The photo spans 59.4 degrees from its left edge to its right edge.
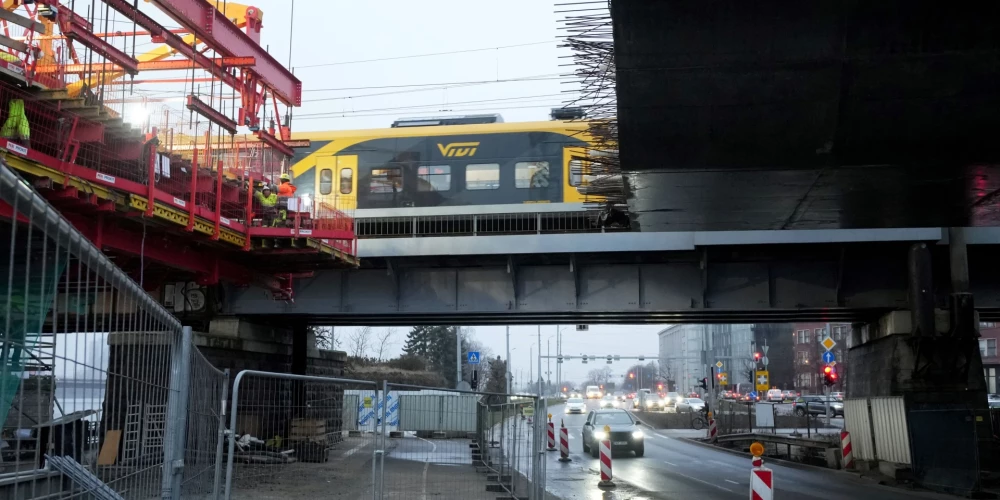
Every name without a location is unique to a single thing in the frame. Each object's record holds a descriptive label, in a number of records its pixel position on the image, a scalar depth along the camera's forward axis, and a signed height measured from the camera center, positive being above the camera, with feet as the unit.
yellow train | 82.17 +19.39
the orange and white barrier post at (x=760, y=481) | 35.76 -4.32
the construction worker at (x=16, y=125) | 46.37 +13.02
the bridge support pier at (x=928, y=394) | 60.95 -1.56
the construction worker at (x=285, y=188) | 73.61 +15.52
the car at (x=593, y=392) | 320.15 -6.71
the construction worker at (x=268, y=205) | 70.79 +13.66
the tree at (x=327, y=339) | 235.99 +10.40
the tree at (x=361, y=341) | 305.69 +11.36
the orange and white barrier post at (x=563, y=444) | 88.01 -7.00
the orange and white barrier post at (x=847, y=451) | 77.87 -6.78
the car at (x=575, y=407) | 202.49 -7.69
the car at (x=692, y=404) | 208.19 -7.56
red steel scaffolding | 49.85 +14.18
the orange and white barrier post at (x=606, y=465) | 62.44 -6.44
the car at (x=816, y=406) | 172.65 -6.65
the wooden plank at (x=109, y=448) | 14.67 -1.25
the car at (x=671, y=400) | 246.56 -7.67
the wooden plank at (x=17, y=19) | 44.89 +18.40
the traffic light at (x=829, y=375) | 93.50 -0.09
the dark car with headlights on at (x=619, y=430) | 90.27 -5.72
